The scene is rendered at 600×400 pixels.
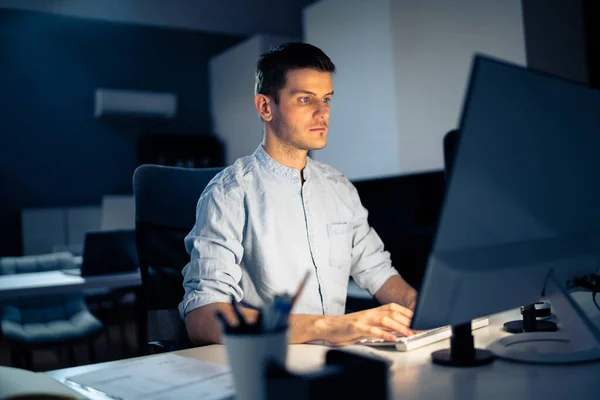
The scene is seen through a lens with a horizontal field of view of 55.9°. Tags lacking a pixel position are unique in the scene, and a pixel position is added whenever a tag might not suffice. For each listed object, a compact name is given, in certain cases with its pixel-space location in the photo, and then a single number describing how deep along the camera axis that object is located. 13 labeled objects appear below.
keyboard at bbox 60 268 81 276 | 2.84
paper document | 0.80
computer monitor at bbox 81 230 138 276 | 2.71
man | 1.40
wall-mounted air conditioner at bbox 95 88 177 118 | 6.11
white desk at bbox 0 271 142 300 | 2.38
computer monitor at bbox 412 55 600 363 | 0.70
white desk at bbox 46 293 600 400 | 0.74
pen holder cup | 0.59
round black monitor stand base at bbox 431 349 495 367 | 0.87
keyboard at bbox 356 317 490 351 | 1.00
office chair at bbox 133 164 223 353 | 1.61
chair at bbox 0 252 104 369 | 2.99
